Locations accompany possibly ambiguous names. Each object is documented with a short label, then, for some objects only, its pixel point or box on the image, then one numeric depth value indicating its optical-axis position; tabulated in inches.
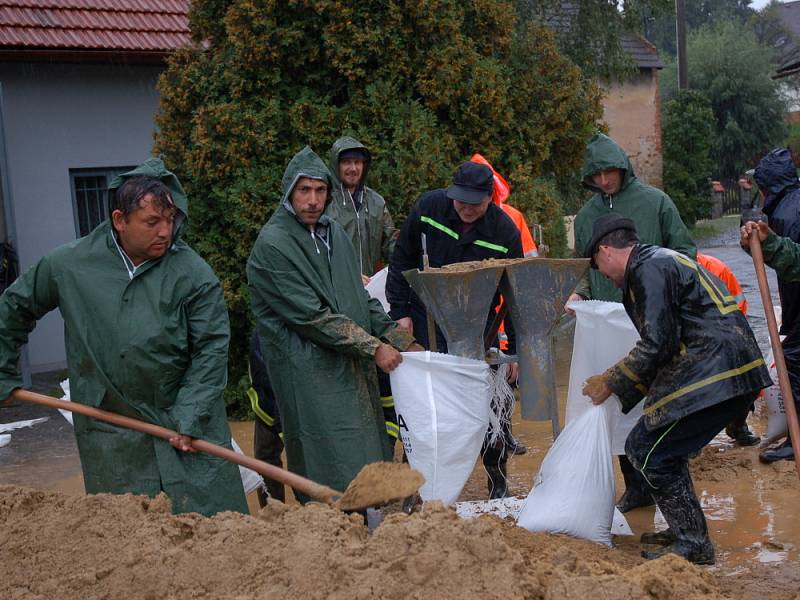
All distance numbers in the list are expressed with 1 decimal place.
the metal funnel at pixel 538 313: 187.8
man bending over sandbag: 176.6
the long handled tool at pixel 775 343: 182.9
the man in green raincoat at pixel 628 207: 222.5
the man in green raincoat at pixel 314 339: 182.1
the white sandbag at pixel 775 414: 241.6
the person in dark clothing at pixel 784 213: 236.5
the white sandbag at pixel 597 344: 207.3
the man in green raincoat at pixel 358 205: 259.1
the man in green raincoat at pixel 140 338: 160.6
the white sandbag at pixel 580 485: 185.2
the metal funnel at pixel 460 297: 184.7
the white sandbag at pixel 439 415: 184.1
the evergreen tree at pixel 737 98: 1370.6
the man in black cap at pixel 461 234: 215.9
